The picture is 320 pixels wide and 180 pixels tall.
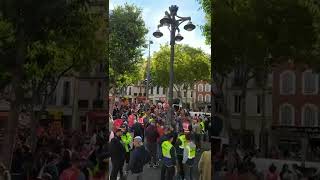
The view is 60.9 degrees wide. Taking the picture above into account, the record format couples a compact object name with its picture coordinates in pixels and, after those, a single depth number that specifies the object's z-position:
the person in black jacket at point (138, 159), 4.80
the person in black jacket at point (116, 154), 4.14
